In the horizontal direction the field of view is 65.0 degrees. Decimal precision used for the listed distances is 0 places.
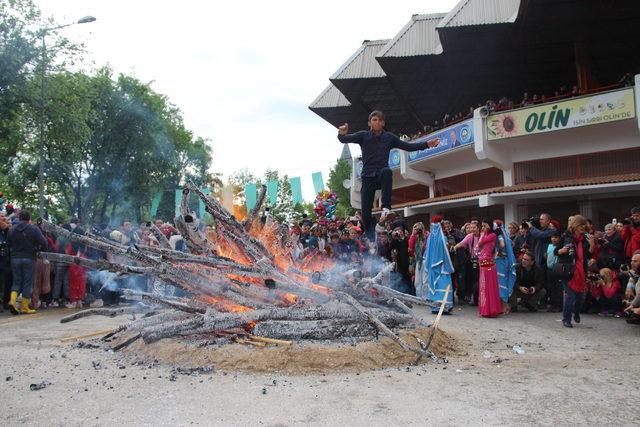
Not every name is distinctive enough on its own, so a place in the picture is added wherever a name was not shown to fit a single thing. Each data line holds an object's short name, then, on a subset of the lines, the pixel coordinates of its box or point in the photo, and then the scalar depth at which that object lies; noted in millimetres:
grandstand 18797
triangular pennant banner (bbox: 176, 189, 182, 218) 23472
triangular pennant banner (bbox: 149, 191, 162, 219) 29869
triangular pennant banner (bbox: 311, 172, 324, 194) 28438
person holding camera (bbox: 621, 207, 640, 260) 9914
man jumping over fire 6906
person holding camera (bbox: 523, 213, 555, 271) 10820
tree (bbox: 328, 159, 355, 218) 53734
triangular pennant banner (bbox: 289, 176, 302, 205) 28386
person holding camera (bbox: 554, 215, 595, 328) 8492
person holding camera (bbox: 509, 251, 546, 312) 11180
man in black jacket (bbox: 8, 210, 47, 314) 10680
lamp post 22172
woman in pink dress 10110
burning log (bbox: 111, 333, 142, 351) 6298
